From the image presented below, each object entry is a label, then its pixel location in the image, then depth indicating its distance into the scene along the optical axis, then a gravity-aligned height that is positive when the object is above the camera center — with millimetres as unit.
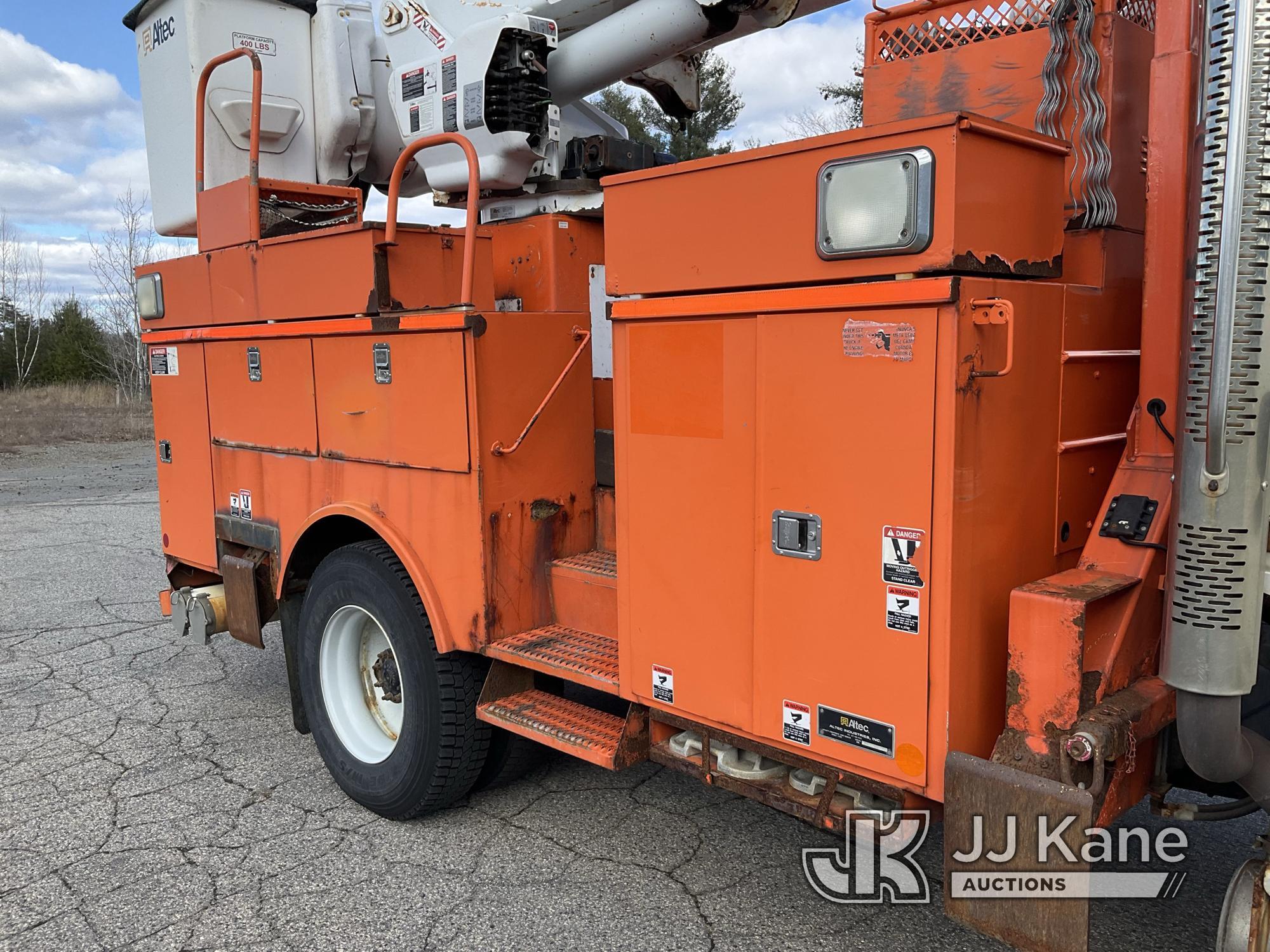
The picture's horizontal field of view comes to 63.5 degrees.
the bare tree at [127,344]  31016 +759
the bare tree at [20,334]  36719 +1312
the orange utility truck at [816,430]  2100 -186
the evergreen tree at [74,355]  38750 +518
